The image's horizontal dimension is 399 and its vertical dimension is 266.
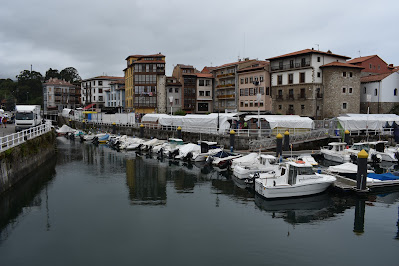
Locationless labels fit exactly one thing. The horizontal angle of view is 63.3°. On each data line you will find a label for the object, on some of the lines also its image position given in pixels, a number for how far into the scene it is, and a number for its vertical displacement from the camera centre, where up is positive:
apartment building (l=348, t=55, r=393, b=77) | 75.62 +12.21
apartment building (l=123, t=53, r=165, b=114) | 88.25 +9.31
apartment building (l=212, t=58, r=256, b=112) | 82.75 +8.01
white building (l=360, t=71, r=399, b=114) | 67.50 +4.92
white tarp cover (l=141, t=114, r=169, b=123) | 66.55 -0.85
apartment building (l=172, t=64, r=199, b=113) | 91.44 +7.77
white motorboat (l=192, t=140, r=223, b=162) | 42.47 -4.94
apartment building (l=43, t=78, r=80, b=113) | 138.88 +7.76
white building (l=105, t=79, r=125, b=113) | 108.88 +5.91
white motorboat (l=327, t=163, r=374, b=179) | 32.18 -5.52
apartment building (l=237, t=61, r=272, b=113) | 74.69 +6.42
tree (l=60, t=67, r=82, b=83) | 167.50 +20.02
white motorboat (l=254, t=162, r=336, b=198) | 26.16 -5.62
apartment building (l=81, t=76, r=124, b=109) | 131.00 +9.61
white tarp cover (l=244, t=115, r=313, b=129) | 47.41 -0.97
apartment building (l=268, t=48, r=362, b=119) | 64.94 +6.53
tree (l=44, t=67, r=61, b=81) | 161.38 +19.17
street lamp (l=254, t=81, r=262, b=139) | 43.09 -1.50
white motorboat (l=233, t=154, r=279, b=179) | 32.69 -5.37
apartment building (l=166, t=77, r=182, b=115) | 90.61 +5.77
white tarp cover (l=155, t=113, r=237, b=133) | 51.59 -1.45
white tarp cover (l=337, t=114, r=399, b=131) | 51.88 -0.94
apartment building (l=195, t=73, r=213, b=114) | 92.12 +5.89
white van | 49.00 -0.79
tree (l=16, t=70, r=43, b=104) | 150.75 +11.52
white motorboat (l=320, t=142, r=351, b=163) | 42.38 -5.06
